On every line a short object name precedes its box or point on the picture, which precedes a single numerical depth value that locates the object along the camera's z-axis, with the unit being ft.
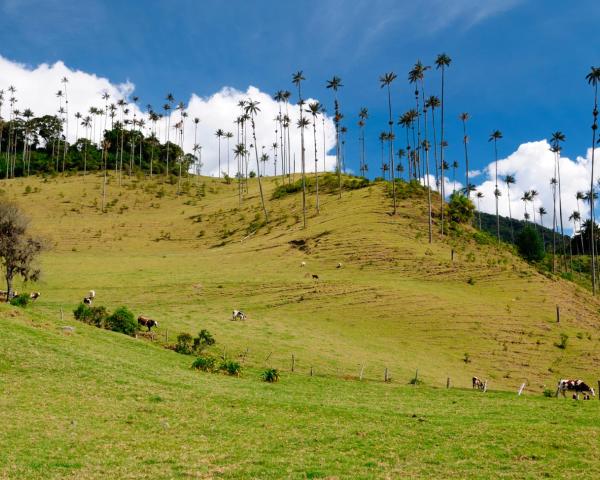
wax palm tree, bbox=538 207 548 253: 649.24
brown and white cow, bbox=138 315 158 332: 149.28
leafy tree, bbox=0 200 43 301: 167.22
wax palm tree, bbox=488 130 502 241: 427.33
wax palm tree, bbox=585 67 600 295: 268.17
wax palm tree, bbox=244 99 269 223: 345.10
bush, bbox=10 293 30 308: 152.87
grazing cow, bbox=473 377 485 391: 125.52
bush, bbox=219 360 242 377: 114.21
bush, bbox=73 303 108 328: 146.58
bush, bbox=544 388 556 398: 112.68
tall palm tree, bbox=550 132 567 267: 380.93
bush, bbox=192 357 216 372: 113.50
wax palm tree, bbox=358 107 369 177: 502.62
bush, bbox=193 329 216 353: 135.85
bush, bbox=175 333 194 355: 131.64
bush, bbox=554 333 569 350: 168.48
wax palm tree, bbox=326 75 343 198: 351.25
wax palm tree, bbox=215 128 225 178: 597.19
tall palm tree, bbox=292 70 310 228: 348.79
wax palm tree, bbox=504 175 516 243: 585.22
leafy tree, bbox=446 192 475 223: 289.33
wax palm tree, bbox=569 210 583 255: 599.16
